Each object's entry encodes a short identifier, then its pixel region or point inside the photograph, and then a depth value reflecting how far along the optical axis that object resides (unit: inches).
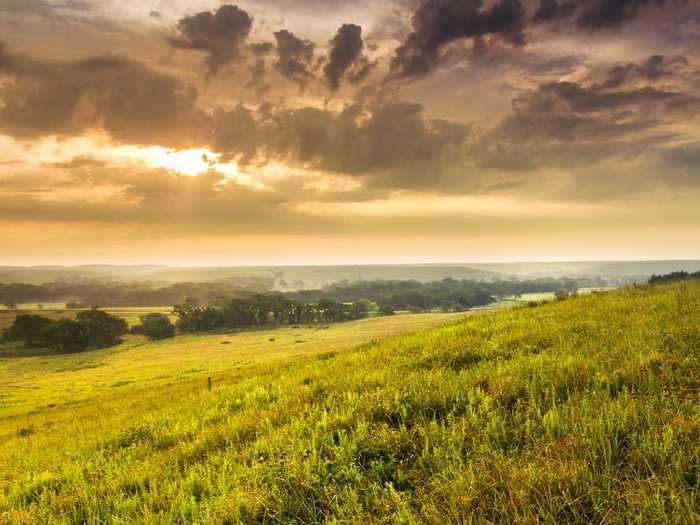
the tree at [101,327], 5477.4
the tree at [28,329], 5413.4
